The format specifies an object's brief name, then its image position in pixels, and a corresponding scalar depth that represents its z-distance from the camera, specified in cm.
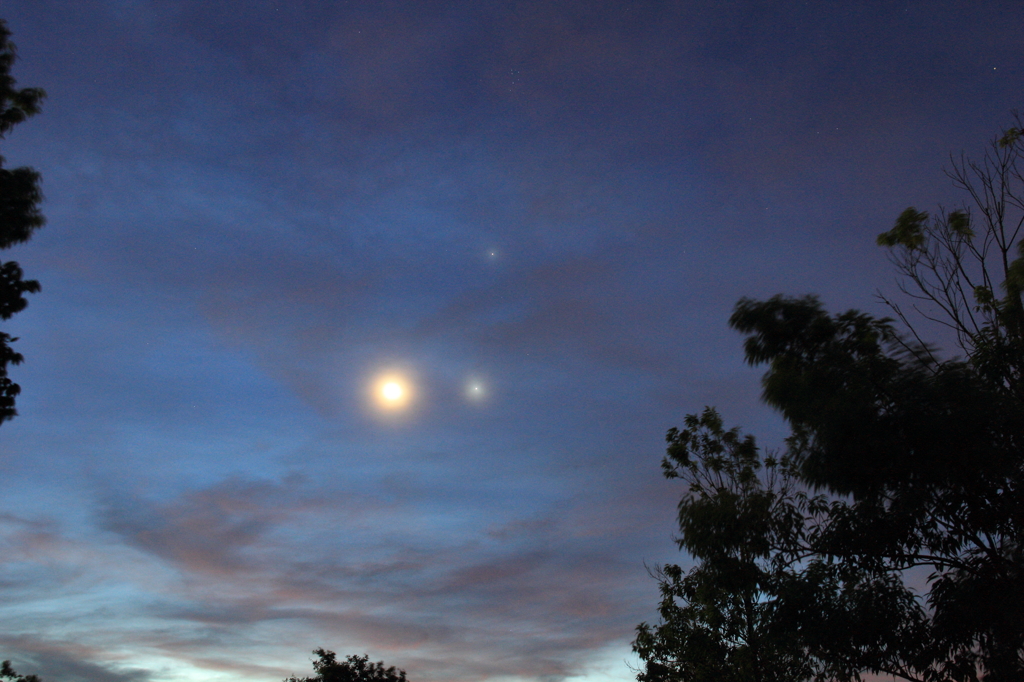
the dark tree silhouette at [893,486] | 1123
